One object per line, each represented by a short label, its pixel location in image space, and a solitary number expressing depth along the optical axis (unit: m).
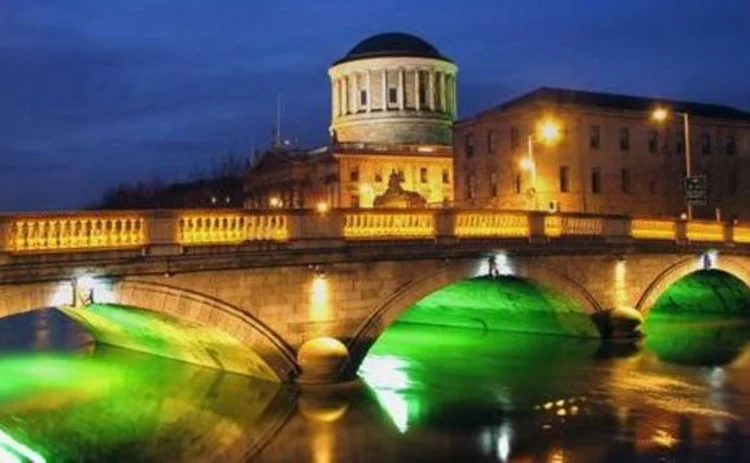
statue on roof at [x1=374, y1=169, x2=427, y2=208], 78.75
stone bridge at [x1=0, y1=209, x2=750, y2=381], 18.64
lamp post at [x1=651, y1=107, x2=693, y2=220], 41.66
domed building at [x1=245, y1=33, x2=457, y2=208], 93.94
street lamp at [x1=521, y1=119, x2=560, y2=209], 63.70
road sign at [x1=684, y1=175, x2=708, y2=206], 37.88
